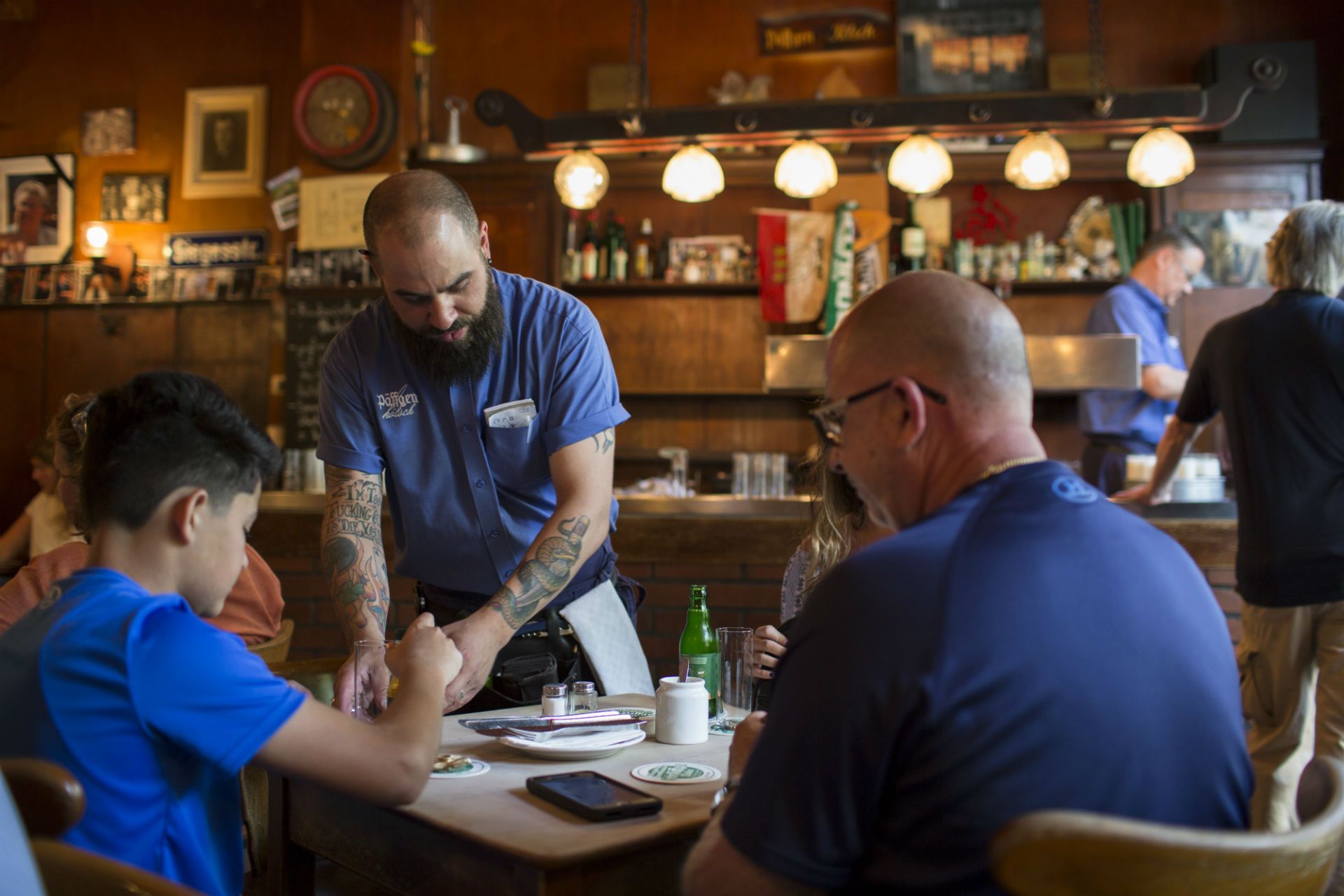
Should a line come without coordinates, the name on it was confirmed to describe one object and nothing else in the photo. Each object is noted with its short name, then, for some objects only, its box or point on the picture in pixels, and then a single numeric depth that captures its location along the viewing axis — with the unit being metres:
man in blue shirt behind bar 5.43
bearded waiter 2.20
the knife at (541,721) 1.82
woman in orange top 2.54
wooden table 1.28
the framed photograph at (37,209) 7.29
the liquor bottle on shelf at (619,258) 6.48
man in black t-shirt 2.97
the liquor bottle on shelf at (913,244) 6.18
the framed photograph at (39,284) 7.24
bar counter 4.30
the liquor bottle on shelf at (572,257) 6.50
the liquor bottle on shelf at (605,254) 6.52
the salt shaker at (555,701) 1.95
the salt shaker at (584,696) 2.03
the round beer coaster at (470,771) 1.59
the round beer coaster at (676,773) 1.56
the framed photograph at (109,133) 7.23
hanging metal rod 4.85
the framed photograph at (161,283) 7.08
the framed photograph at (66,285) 7.20
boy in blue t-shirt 1.20
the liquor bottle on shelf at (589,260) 6.48
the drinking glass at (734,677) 2.00
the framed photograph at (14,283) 7.30
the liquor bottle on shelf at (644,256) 6.49
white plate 1.66
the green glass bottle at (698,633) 2.26
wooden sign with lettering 6.58
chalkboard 6.53
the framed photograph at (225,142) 7.01
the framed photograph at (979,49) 6.38
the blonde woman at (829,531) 2.46
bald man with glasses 0.93
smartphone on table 1.39
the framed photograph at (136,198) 7.16
